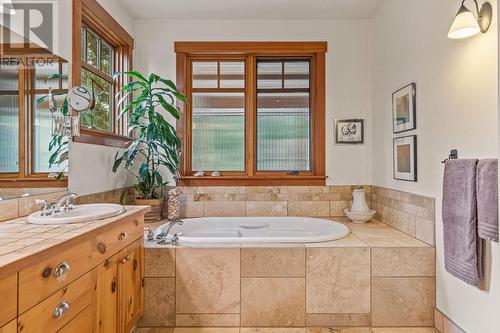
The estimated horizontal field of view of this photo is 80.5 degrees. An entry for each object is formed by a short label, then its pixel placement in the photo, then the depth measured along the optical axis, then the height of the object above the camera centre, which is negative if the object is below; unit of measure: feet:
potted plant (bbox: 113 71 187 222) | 8.74 +0.71
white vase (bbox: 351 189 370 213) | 9.38 -1.21
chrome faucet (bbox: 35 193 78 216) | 5.15 -0.72
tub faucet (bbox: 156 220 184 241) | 7.14 -1.63
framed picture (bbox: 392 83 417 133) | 7.50 +1.52
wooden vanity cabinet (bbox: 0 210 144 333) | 3.18 -1.66
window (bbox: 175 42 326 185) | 10.51 +1.87
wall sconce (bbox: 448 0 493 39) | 5.02 +2.46
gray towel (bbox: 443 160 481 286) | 5.08 -1.03
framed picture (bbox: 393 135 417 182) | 7.45 +0.19
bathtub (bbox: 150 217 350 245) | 9.46 -2.00
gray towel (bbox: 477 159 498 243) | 4.59 -0.54
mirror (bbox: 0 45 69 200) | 4.95 +0.82
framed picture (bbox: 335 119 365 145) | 10.25 +1.19
